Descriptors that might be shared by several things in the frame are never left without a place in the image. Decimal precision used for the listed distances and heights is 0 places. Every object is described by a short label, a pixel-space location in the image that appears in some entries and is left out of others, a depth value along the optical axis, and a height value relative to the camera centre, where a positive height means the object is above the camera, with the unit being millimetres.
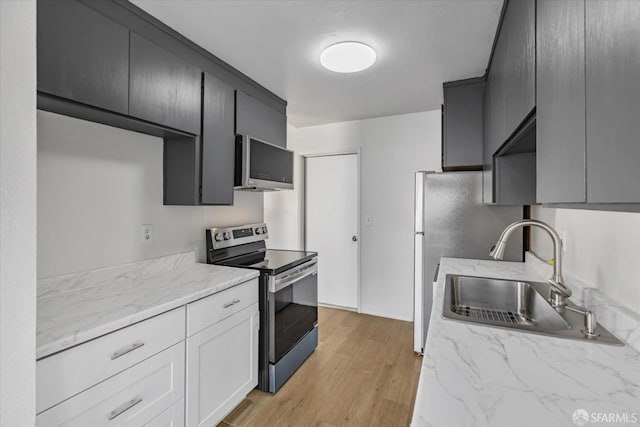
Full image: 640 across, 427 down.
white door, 3600 -138
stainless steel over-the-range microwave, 2193 +375
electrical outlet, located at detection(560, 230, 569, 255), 1575 -136
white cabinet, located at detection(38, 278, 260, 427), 1010 -675
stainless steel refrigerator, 2326 -105
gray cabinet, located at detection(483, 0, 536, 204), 1006 +513
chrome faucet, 1221 -180
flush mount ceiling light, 1864 +1020
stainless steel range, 1992 -600
